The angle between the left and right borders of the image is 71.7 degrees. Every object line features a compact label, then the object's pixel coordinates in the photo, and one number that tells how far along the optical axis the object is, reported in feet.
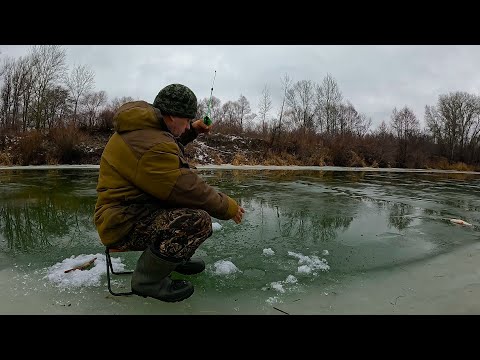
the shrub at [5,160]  66.54
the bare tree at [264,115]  121.49
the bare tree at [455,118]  142.61
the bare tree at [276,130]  106.37
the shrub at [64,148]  71.41
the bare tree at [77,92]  121.94
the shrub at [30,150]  68.69
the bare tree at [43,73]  103.40
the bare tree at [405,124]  127.81
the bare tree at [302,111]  143.43
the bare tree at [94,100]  126.55
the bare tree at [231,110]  164.55
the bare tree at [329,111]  153.69
